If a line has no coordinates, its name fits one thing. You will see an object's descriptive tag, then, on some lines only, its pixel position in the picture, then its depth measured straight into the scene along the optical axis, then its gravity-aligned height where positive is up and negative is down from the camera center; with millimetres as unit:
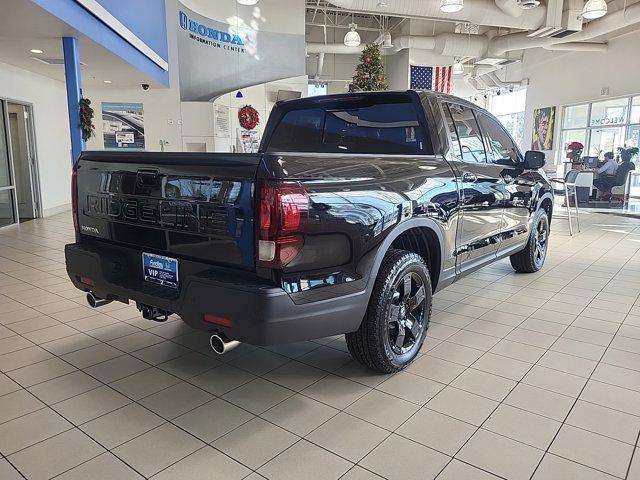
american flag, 16234 +2542
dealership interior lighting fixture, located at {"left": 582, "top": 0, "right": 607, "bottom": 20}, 8797 +2664
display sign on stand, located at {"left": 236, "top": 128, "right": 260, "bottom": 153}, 12219 +257
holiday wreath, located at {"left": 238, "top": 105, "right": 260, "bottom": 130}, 12133 +854
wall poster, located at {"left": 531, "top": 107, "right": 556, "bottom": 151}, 16953 +943
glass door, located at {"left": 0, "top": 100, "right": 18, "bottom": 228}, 8141 -578
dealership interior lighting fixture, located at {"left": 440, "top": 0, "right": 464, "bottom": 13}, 8227 +2537
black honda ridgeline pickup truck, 1960 -354
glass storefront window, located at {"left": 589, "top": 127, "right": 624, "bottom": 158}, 14901 +452
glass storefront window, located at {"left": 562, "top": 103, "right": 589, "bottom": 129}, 15891 +1268
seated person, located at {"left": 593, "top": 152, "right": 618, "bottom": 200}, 11914 -566
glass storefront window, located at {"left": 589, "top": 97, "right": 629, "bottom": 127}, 14432 +1299
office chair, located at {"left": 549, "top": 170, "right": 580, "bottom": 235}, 10565 -493
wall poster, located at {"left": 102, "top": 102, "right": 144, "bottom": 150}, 11023 +611
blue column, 6355 +851
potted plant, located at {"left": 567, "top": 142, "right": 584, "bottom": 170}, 13555 +68
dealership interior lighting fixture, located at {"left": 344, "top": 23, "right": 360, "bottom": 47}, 12523 +2921
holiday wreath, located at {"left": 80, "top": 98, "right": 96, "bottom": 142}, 6781 +465
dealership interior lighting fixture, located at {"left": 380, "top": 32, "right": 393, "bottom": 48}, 14547 +3349
